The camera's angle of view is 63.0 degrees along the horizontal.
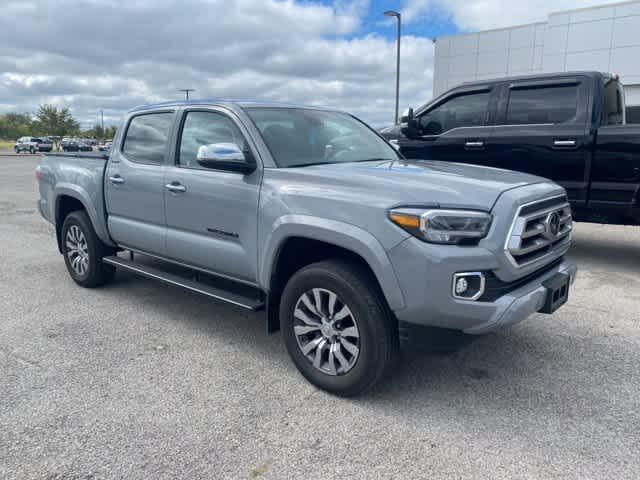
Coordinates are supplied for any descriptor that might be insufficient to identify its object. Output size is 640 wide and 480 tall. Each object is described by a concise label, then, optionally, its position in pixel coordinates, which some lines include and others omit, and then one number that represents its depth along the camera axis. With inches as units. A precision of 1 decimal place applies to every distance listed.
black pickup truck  223.5
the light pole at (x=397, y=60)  804.2
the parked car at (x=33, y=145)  1932.8
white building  895.7
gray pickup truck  106.5
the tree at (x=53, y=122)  2925.7
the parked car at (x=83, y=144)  1759.5
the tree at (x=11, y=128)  3668.8
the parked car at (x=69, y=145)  1741.3
